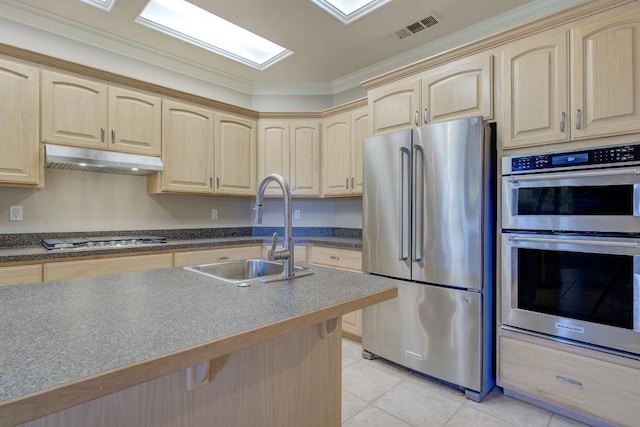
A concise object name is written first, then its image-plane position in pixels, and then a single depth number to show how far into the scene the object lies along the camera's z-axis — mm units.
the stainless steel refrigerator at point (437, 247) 2045
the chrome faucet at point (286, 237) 1288
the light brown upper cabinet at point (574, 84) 1690
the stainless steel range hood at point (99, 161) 2436
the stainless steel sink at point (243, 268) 1602
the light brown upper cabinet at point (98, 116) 2473
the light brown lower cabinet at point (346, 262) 2943
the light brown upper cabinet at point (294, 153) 3660
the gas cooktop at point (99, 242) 2432
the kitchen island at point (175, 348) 592
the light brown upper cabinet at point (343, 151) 3283
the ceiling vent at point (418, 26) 2654
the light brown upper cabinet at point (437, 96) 2150
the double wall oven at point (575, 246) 1660
